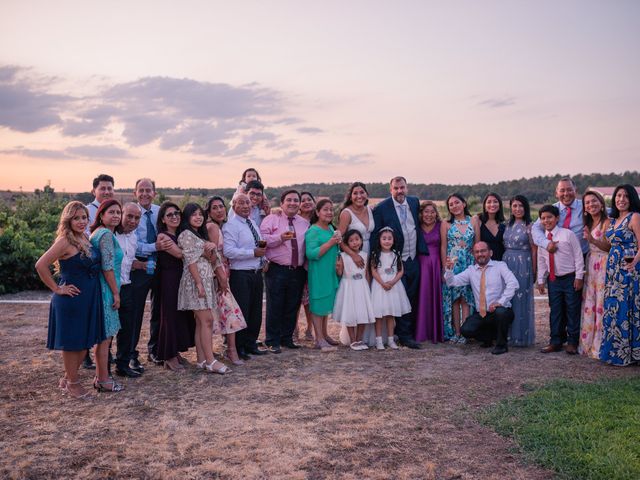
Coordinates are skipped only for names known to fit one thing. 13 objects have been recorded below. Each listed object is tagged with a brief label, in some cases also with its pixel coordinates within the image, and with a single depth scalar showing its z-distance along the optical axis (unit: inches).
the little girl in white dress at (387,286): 287.1
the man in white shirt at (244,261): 262.7
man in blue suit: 296.2
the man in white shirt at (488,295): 282.0
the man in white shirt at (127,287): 233.1
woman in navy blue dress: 208.5
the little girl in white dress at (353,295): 284.7
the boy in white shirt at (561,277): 274.1
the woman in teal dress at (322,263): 281.1
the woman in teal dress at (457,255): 300.0
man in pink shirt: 281.3
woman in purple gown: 301.0
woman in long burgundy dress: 244.2
